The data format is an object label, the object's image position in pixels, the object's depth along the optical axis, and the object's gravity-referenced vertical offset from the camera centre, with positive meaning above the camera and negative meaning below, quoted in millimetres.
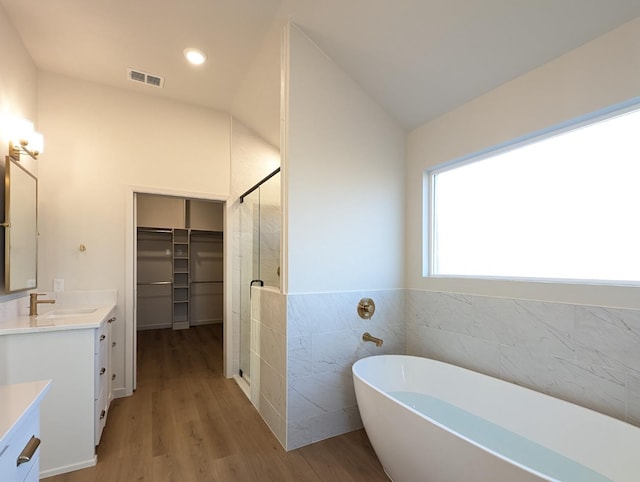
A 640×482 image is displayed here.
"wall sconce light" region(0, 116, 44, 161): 2203 +787
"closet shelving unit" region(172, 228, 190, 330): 6020 -675
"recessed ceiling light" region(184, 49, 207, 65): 2572 +1607
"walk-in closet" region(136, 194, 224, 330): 5793 -375
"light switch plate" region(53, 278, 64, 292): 2807 -366
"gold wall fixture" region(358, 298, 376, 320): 2445 -512
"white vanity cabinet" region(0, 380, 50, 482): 749 -496
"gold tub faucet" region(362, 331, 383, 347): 2375 -736
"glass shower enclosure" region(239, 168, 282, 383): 2574 -8
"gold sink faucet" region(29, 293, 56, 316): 2305 -453
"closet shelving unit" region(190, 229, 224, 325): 6234 -670
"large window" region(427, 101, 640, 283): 1596 +230
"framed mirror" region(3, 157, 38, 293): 2105 +124
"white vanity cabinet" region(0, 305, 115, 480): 1885 -822
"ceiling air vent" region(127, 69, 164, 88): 2875 +1592
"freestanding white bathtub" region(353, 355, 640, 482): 1281 -949
